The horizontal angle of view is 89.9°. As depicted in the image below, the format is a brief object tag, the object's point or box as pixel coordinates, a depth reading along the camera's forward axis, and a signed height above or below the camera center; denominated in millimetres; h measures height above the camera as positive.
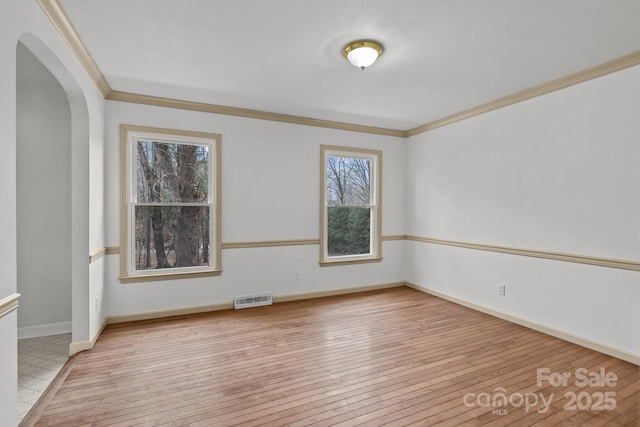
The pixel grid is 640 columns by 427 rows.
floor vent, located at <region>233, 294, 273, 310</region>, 4113 -1166
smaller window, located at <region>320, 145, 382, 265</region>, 4770 +99
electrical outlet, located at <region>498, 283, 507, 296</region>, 3799 -914
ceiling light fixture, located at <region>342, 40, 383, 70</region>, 2525 +1303
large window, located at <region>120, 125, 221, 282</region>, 3660 +98
